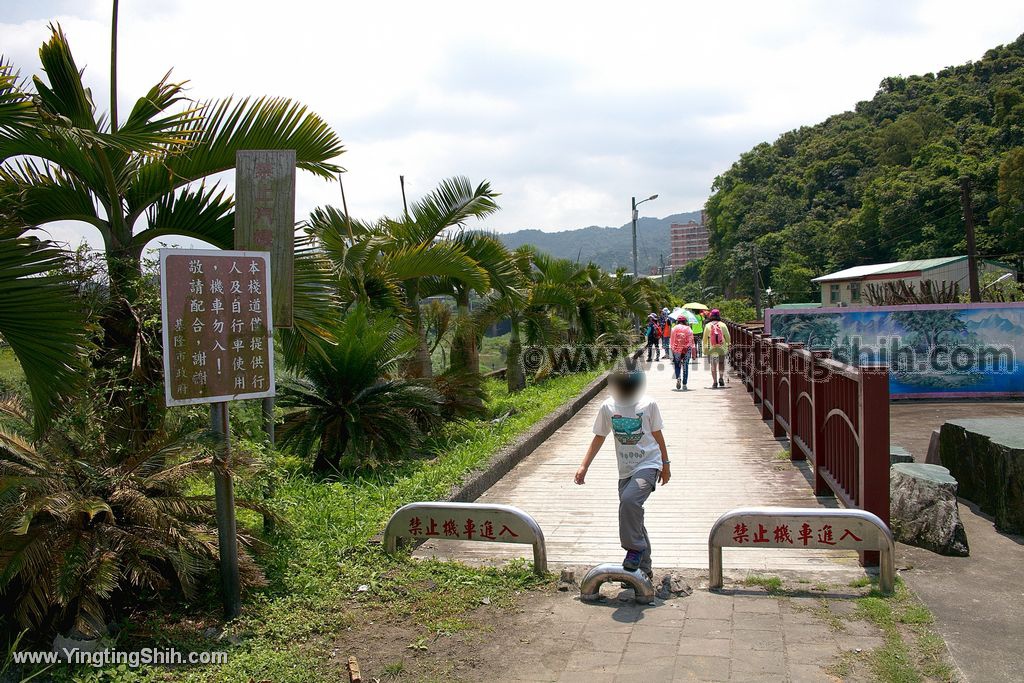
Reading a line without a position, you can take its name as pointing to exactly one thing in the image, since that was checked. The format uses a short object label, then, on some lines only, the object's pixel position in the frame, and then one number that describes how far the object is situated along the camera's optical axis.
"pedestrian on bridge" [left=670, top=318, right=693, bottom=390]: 16.28
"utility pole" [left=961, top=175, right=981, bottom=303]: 29.61
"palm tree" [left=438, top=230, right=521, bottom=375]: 13.28
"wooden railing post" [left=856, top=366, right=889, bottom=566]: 5.38
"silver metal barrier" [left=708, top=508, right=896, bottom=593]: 4.86
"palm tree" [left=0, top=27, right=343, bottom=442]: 4.79
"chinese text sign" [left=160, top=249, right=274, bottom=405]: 4.33
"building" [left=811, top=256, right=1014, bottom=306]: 44.75
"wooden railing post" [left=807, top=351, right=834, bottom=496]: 7.16
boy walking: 5.00
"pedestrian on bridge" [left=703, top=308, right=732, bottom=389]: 16.86
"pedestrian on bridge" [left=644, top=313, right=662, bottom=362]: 24.55
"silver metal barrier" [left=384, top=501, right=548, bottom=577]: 5.30
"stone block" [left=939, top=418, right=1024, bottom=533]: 6.36
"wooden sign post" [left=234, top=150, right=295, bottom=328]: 4.83
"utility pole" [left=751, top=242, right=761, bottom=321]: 64.69
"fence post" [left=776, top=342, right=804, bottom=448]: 8.91
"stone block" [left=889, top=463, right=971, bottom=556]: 5.73
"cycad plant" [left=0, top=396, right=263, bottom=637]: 4.10
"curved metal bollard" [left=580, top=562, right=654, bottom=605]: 4.85
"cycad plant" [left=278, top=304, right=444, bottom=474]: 9.12
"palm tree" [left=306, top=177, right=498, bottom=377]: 10.83
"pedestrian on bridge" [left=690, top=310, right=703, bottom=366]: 22.74
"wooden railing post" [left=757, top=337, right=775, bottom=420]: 11.43
